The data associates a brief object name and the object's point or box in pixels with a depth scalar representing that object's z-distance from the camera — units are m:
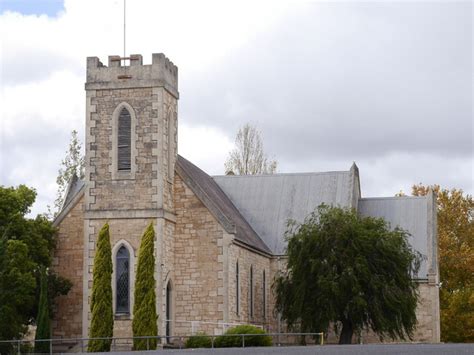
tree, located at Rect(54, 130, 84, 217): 71.31
